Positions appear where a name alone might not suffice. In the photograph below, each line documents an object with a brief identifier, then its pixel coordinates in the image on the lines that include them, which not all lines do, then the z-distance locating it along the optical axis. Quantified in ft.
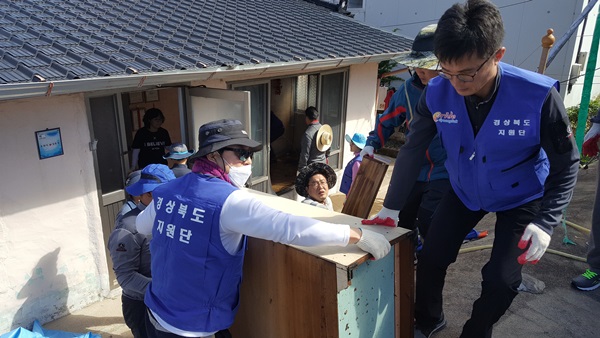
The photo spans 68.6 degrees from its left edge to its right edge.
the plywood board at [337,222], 6.38
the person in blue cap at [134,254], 10.05
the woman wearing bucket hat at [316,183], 12.82
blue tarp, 11.37
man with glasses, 6.27
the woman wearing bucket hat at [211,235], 6.38
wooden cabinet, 6.47
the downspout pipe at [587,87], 15.72
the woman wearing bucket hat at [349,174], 15.69
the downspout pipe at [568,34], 18.06
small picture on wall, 12.96
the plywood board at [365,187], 8.68
